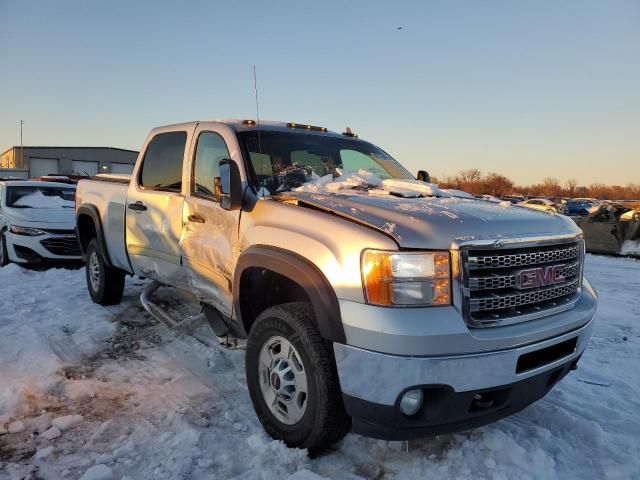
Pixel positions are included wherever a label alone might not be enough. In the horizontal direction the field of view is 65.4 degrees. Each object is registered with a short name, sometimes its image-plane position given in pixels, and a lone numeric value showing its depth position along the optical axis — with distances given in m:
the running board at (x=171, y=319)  3.78
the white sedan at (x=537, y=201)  29.02
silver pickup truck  2.38
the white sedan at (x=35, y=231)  8.55
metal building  61.72
